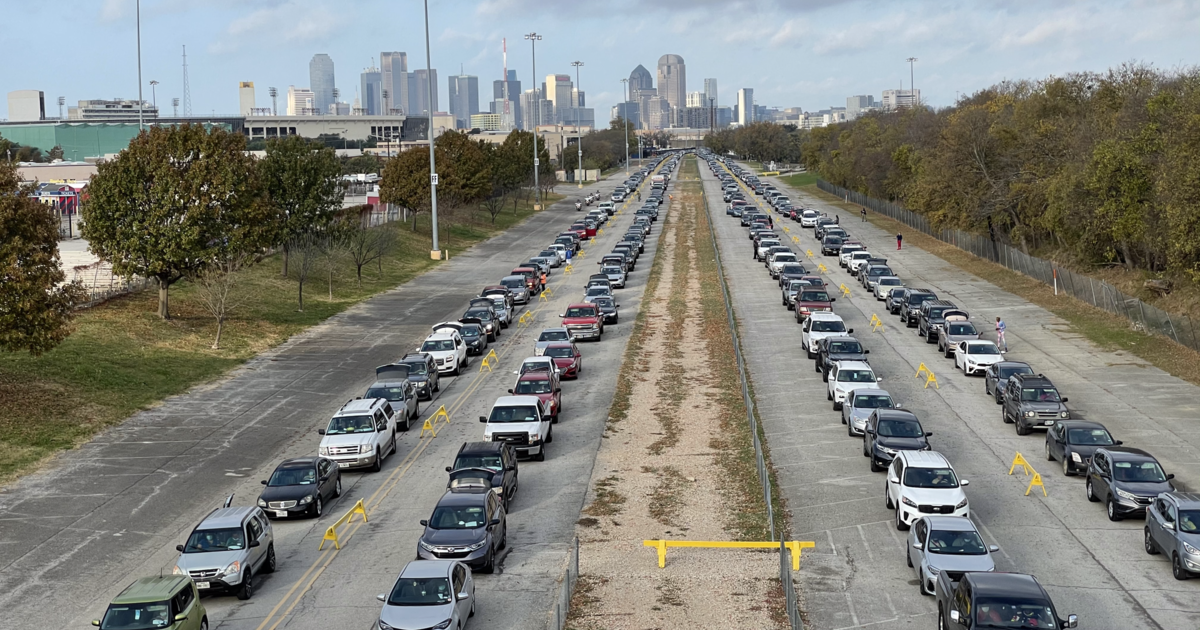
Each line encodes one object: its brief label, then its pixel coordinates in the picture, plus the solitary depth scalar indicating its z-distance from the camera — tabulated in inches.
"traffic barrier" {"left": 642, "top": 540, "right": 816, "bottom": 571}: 912.9
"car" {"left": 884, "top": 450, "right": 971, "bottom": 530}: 989.8
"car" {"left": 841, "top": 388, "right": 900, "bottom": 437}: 1316.4
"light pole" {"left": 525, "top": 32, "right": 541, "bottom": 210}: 5037.2
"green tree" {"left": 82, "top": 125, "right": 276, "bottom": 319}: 2021.4
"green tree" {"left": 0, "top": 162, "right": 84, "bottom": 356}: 1421.0
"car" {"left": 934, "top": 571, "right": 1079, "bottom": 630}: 709.9
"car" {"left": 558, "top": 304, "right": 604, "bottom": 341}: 2031.3
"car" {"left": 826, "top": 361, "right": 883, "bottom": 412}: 1454.2
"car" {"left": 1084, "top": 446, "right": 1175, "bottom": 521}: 1018.7
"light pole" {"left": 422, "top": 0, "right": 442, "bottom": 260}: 3262.8
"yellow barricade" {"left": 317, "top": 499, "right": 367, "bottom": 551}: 983.6
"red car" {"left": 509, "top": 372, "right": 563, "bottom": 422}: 1446.9
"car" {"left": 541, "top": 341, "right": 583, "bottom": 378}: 1706.4
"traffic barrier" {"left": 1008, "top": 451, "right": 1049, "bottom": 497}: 1123.3
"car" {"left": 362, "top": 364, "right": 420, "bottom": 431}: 1423.5
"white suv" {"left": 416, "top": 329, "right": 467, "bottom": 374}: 1765.5
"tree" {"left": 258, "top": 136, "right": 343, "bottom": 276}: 2583.7
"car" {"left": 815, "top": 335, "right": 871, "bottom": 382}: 1647.4
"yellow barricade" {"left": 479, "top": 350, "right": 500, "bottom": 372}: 1830.5
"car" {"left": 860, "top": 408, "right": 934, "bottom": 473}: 1172.5
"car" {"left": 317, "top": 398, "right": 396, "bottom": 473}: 1228.5
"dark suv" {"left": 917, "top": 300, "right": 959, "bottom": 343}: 1952.5
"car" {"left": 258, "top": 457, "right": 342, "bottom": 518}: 1065.5
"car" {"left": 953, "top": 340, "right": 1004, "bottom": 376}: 1668.3
